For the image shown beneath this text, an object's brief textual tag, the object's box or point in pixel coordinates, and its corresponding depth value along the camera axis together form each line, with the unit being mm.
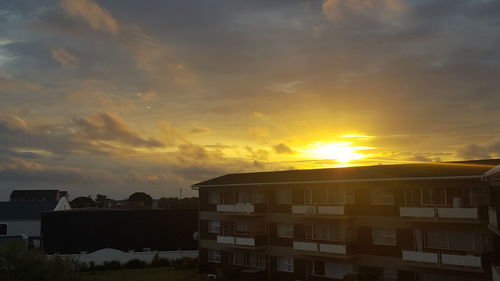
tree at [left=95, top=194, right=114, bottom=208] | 165500
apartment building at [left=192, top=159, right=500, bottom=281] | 32000
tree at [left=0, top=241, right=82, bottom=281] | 20500
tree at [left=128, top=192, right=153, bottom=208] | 142400
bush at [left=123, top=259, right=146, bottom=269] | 54688
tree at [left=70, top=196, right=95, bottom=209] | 139750
